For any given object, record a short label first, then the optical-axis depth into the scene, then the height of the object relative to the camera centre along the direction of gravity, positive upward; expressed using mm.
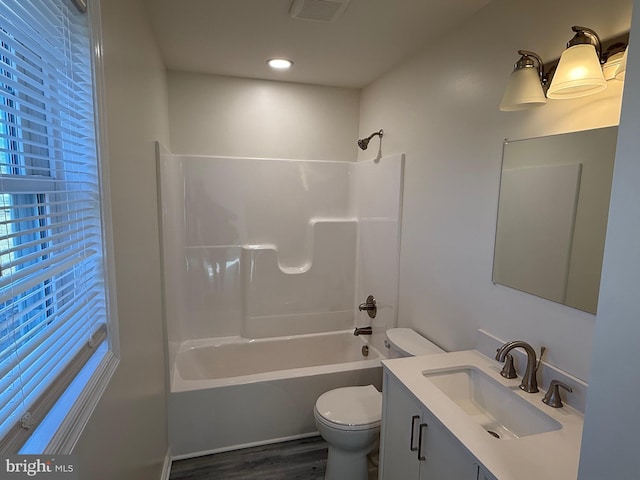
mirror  1286 -42
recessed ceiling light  2521 +947
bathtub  2320 -1354
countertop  1048 -760
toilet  1939 -1197
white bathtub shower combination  2508 -647
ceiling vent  1720 +923
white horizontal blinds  699 -24
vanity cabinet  1233 -938
